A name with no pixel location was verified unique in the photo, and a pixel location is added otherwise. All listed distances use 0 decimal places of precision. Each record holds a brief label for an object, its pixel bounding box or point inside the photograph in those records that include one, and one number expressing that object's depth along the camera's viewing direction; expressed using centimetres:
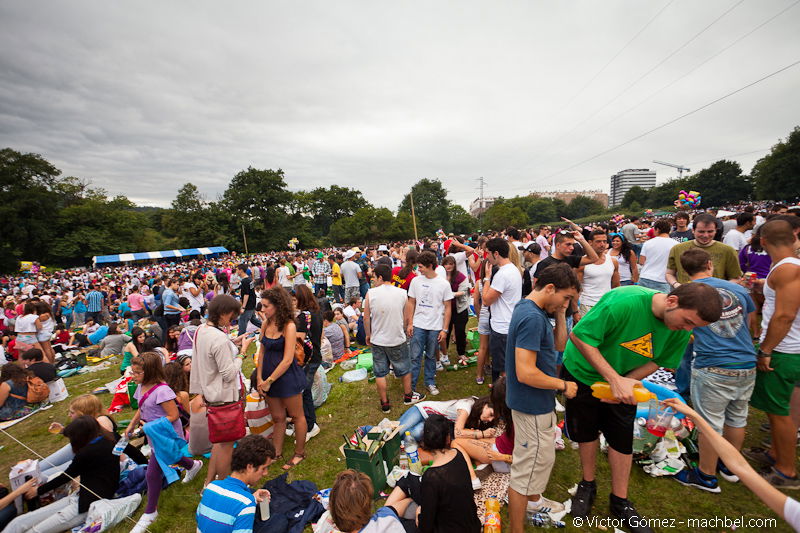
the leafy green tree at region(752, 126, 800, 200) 4159
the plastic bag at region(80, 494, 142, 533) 317
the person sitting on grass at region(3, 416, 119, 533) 314
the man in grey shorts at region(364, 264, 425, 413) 453
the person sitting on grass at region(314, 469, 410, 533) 217
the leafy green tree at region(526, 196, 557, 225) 9869
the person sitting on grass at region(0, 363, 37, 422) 581
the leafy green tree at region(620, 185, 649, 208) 8694
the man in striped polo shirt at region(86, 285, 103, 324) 1242
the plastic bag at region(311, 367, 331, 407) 512
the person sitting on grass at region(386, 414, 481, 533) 217
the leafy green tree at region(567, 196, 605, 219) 10475
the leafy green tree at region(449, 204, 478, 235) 7325
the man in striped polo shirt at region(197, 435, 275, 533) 246
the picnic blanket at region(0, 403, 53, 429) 571
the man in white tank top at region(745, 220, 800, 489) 273
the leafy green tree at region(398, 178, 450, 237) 7012
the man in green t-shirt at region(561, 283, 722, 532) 212
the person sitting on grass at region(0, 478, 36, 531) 292
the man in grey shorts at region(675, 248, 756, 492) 275
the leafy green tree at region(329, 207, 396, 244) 5781
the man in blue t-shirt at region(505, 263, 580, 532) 228
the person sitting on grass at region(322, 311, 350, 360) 696
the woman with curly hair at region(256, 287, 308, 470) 349
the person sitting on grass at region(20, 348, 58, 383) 627
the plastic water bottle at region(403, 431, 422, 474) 329
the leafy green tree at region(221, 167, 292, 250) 5025
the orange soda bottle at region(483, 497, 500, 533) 264
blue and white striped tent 3994
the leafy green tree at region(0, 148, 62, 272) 3728
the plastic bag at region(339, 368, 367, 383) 602
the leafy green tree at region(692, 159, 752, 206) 5678
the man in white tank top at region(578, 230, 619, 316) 471
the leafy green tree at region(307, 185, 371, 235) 6600
